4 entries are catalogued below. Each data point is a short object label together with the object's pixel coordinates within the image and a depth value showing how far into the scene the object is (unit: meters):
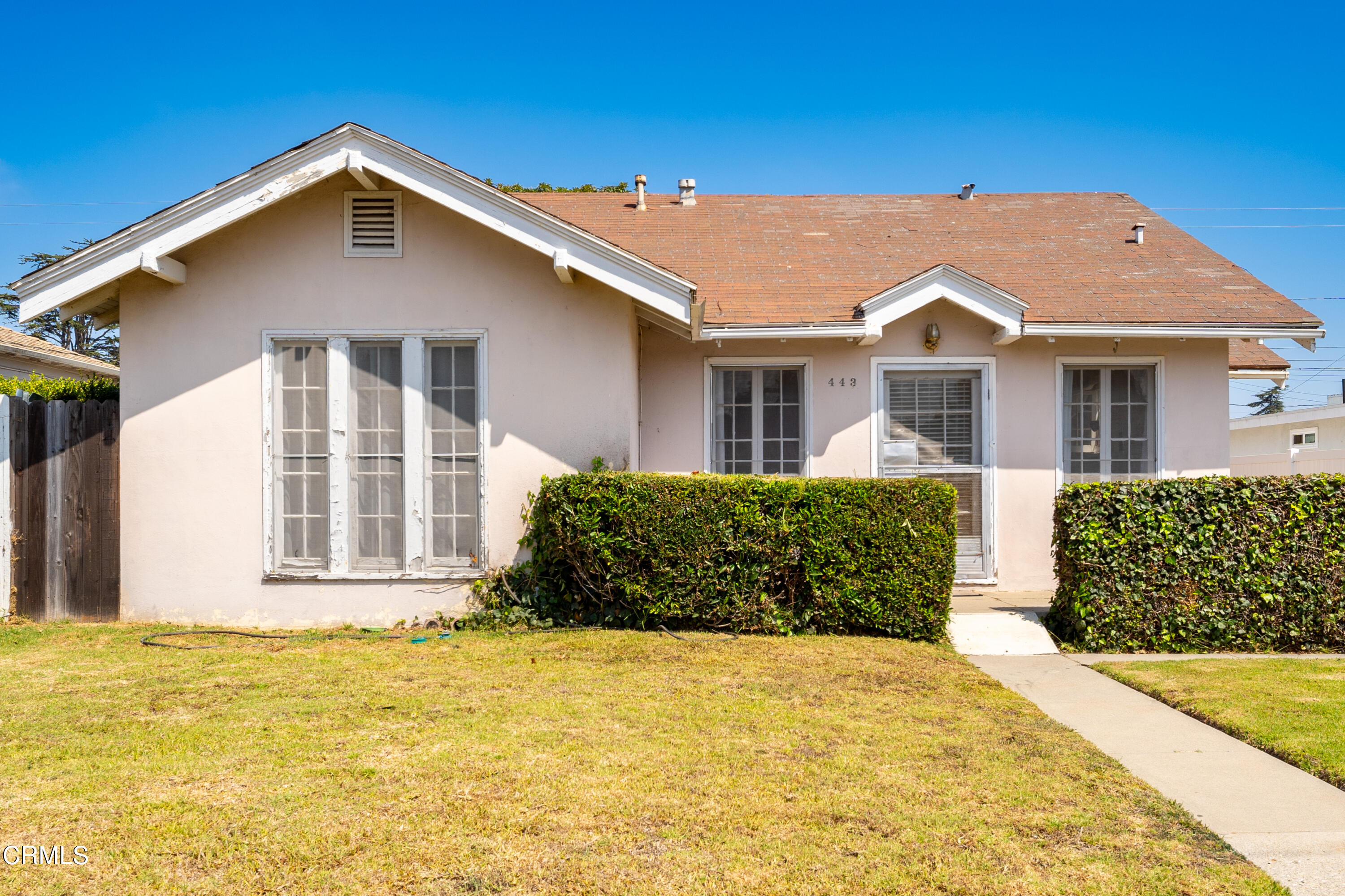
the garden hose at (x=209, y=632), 7.48
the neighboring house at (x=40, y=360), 16.69
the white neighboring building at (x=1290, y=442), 19.88
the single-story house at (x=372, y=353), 7.98
